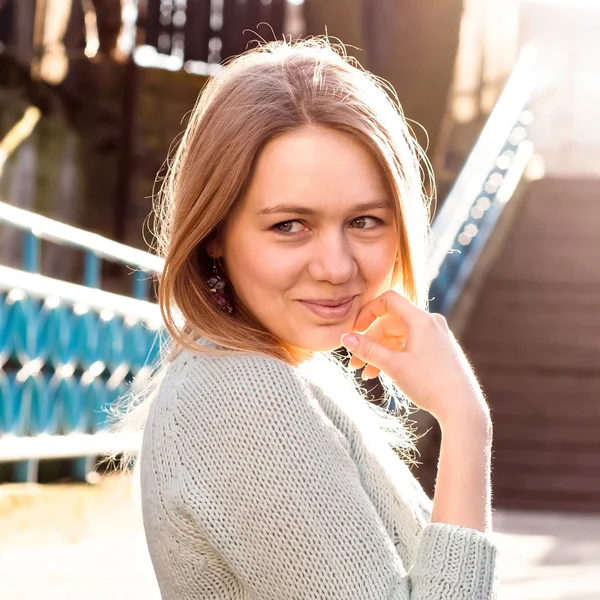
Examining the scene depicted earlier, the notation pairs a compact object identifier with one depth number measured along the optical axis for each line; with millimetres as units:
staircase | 6832
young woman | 1514
